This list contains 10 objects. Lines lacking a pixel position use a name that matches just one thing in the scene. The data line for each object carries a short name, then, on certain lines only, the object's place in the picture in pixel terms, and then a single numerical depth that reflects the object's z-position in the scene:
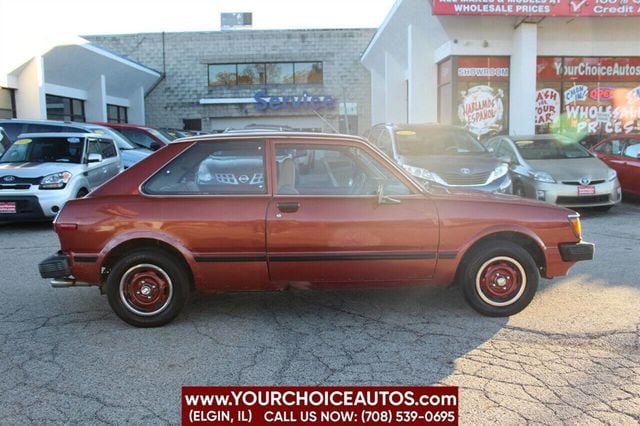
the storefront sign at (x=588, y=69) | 16.70
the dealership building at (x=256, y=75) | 31.39
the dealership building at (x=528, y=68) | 15.86
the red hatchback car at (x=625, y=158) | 10.98
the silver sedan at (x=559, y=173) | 9.66
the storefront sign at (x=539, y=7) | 14.35
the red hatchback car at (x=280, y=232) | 4.40
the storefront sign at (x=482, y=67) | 16.20
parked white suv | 8.87
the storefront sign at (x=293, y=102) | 31.11
